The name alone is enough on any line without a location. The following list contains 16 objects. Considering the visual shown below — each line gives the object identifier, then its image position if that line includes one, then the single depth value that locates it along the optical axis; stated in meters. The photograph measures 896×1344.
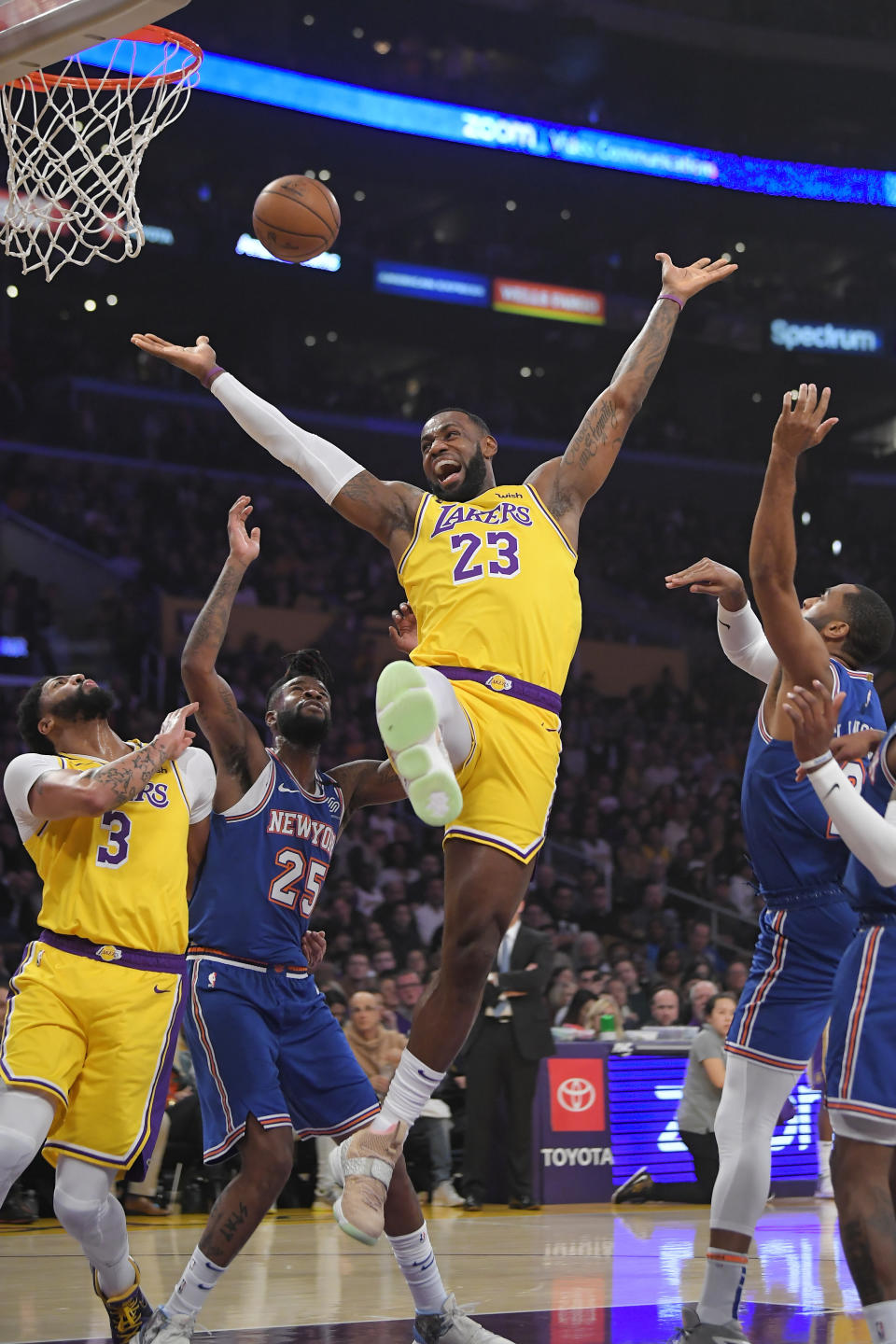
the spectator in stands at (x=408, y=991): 12.09
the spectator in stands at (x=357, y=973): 12.37
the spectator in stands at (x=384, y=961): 13.28
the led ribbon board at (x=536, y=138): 23.00
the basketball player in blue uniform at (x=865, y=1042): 3.93
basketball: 5.87
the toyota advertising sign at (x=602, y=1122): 11.08
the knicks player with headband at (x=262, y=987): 5.14
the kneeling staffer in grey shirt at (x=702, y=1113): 10.70
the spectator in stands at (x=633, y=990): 13.66
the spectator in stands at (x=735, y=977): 14.18
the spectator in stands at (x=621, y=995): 13.40
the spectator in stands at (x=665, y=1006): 12.53
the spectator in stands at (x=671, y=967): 15.43
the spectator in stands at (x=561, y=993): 12.99
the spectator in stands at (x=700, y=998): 12.82
